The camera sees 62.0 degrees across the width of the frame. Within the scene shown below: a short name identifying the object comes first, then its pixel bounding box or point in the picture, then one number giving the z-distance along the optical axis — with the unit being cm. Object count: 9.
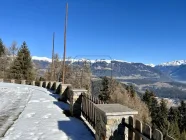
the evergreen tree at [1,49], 3585
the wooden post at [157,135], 227
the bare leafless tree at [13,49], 4003
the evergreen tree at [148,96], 4039
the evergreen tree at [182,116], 3652
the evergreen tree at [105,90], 3064
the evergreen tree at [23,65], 2908
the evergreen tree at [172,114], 3737
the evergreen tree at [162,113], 3498
